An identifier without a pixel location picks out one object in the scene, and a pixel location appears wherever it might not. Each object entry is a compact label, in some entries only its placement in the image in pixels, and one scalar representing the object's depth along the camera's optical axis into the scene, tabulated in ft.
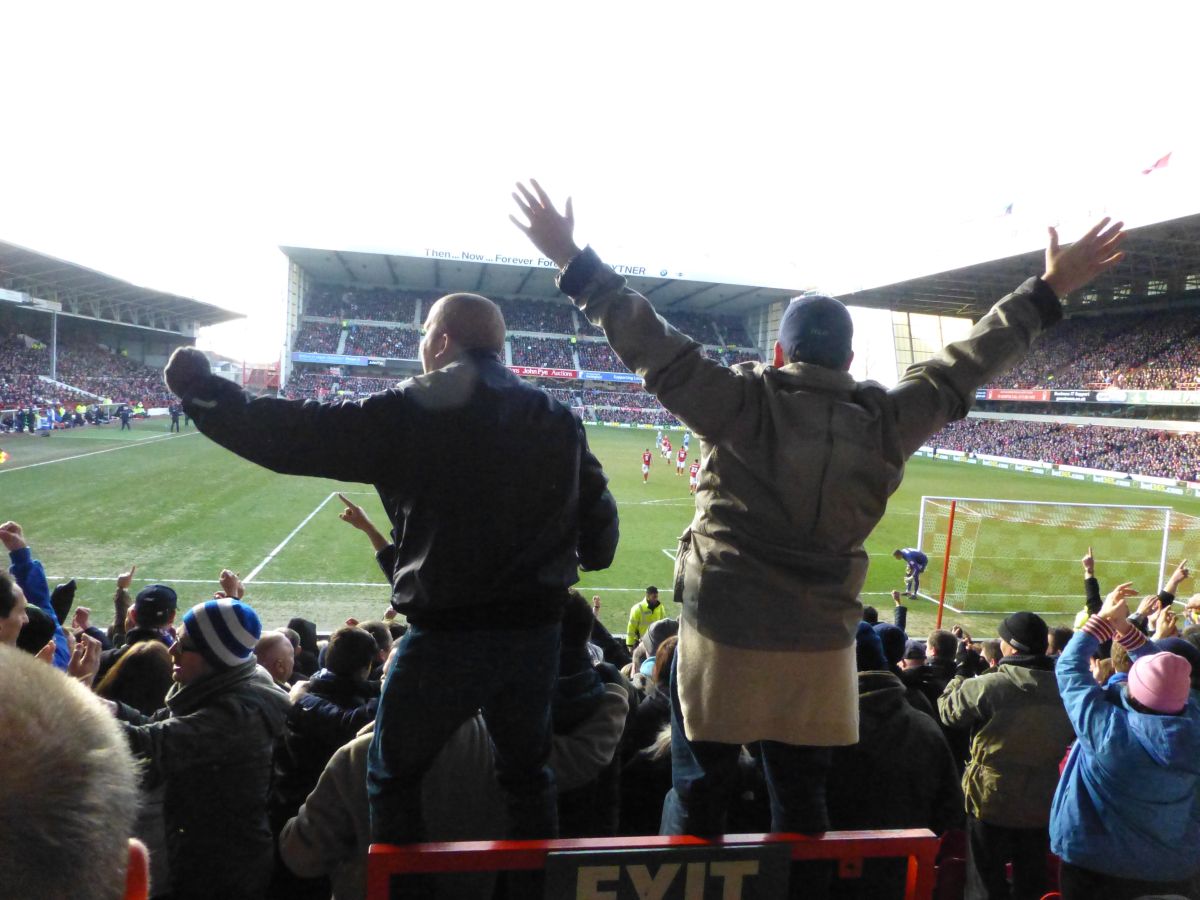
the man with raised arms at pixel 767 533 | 5.98
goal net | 47.73
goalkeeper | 45.55
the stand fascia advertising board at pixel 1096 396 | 134.41
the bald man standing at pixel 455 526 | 6.12
